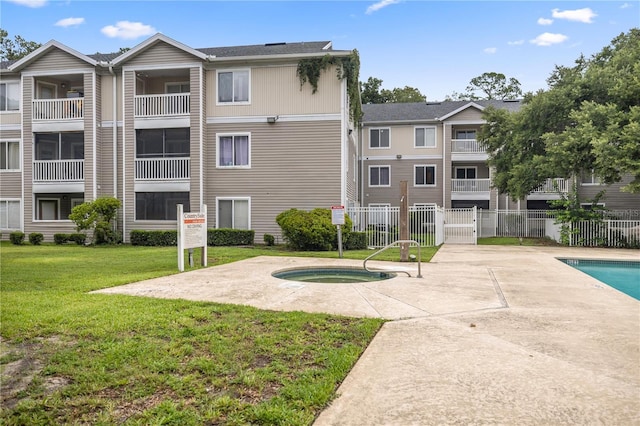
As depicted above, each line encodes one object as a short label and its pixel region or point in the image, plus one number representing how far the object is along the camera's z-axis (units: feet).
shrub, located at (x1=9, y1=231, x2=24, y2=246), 64.34
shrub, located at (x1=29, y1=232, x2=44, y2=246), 64.59
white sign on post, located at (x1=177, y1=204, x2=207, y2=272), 35.01
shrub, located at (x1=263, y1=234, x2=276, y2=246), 61.00
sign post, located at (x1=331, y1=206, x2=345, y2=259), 46.39
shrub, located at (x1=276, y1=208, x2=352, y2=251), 53.06
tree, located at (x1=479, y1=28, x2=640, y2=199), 56.70
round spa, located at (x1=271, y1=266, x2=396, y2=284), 33.94
